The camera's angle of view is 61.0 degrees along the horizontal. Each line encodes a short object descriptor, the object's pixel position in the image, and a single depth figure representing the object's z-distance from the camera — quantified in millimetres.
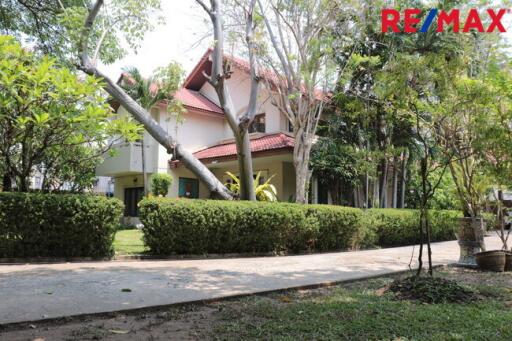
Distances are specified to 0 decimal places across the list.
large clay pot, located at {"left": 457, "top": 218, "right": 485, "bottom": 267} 9750
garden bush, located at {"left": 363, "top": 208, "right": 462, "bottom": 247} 14477
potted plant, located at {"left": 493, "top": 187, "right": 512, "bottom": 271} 9039
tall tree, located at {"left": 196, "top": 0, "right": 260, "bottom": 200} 12000
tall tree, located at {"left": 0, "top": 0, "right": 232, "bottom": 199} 11742
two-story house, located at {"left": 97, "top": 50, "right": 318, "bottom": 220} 19016
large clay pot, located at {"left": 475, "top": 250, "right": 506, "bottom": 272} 8852
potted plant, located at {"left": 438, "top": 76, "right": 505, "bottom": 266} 7973
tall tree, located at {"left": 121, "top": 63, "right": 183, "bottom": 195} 18188
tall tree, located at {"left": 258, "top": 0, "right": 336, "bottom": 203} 14609
